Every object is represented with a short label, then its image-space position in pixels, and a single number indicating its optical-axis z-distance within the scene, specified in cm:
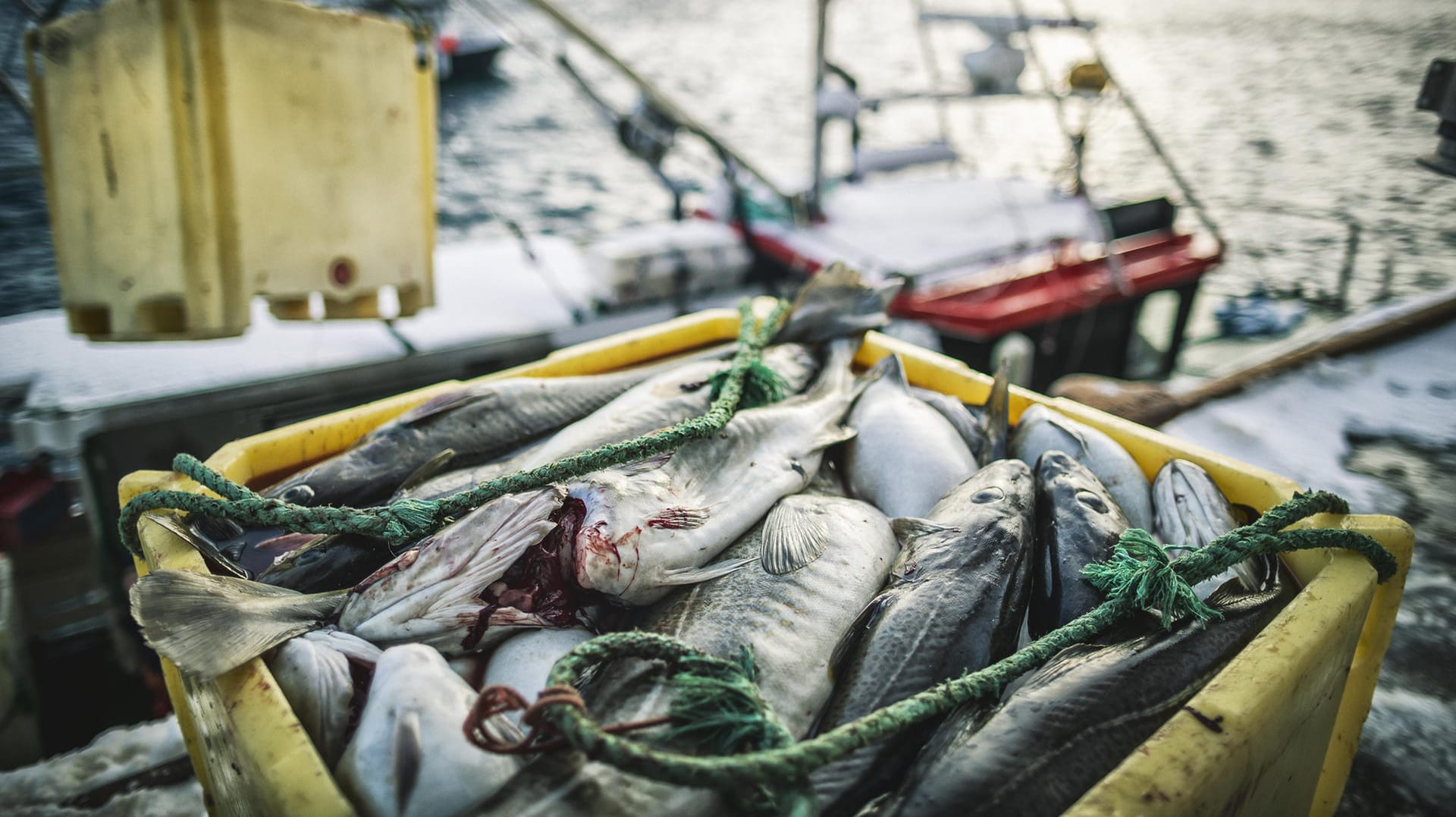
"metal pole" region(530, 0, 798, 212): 461
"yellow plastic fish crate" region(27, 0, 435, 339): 263
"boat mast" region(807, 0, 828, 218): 612
